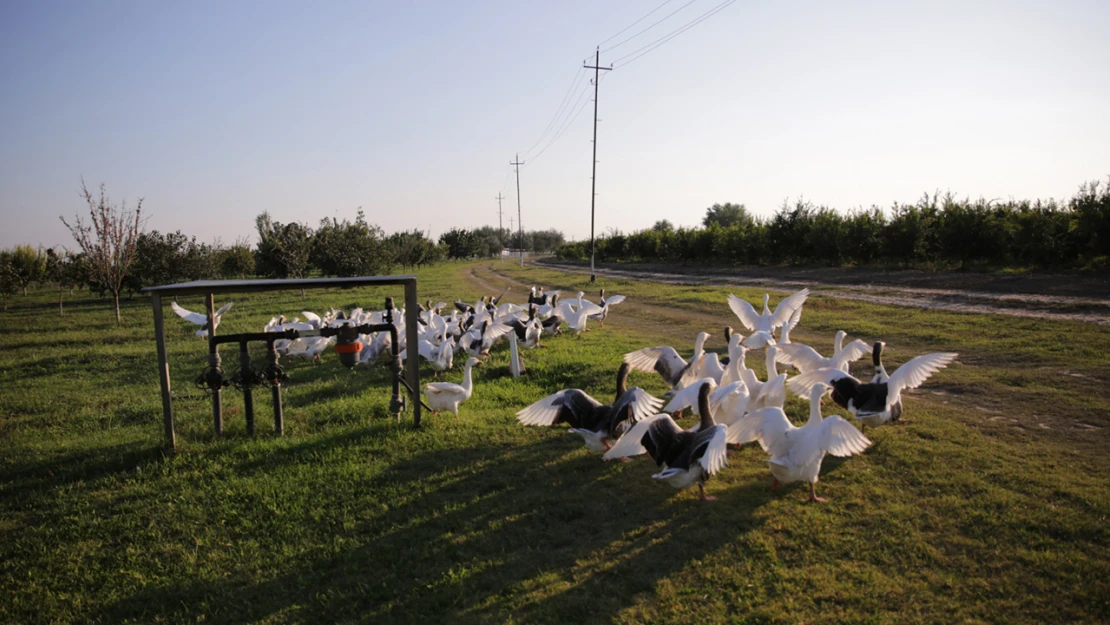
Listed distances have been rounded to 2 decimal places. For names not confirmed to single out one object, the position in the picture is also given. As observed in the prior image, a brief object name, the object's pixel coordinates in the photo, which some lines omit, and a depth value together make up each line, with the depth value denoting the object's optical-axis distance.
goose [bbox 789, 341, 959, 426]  5.59
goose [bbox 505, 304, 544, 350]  11.43
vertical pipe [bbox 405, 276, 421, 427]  6.42
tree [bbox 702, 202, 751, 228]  80.31
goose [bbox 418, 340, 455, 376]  9.68
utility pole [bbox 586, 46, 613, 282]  32.31
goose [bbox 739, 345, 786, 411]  5.96
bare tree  19.52
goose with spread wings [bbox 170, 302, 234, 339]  9.54
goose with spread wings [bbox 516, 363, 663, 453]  5.40
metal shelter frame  5.45
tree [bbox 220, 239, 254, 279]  36.19
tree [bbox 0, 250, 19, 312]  25.13
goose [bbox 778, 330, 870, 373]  7.05
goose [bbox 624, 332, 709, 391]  6.89
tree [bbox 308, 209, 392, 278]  27.27
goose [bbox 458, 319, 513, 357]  10.65
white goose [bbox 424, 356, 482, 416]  7.11
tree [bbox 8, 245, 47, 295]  31.80
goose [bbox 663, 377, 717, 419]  5.57
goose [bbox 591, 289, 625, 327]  13.62
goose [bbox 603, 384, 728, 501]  4.40
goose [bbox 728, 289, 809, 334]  9.24
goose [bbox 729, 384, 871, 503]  4.39
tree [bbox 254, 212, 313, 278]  25.62
